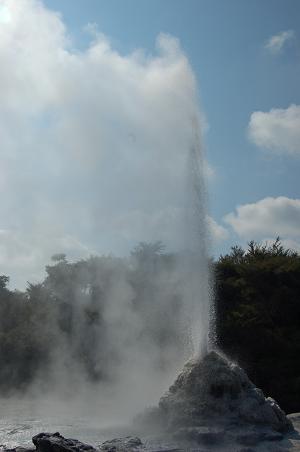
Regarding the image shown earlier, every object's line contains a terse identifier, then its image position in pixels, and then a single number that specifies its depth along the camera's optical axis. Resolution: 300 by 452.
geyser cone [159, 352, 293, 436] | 9.16
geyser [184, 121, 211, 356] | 10.59
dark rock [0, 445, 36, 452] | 7.93
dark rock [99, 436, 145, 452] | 7.82
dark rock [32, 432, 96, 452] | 7.38
